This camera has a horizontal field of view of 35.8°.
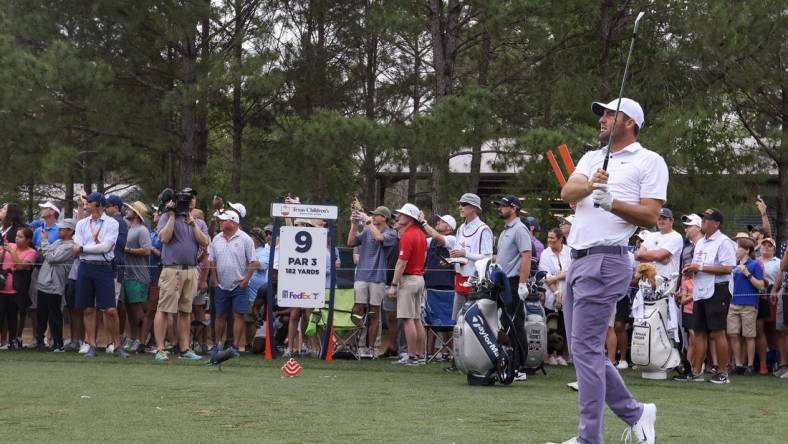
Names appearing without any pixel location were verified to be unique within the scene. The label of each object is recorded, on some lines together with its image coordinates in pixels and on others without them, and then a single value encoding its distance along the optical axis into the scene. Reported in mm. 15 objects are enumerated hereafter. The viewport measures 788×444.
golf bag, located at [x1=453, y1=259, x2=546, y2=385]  11844
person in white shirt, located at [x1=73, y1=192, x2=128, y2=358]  14680
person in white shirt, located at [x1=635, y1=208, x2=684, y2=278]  13625
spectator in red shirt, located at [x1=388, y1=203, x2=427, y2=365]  14547
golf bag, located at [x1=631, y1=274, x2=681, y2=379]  13508
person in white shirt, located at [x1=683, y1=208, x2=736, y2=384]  13508
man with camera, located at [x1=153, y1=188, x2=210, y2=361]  14484
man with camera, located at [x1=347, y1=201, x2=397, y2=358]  15742
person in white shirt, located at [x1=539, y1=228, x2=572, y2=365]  15289
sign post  15125
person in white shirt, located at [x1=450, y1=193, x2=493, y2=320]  13789
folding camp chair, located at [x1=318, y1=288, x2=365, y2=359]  15773
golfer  6734
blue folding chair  15312
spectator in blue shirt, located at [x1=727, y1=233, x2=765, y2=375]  14547
